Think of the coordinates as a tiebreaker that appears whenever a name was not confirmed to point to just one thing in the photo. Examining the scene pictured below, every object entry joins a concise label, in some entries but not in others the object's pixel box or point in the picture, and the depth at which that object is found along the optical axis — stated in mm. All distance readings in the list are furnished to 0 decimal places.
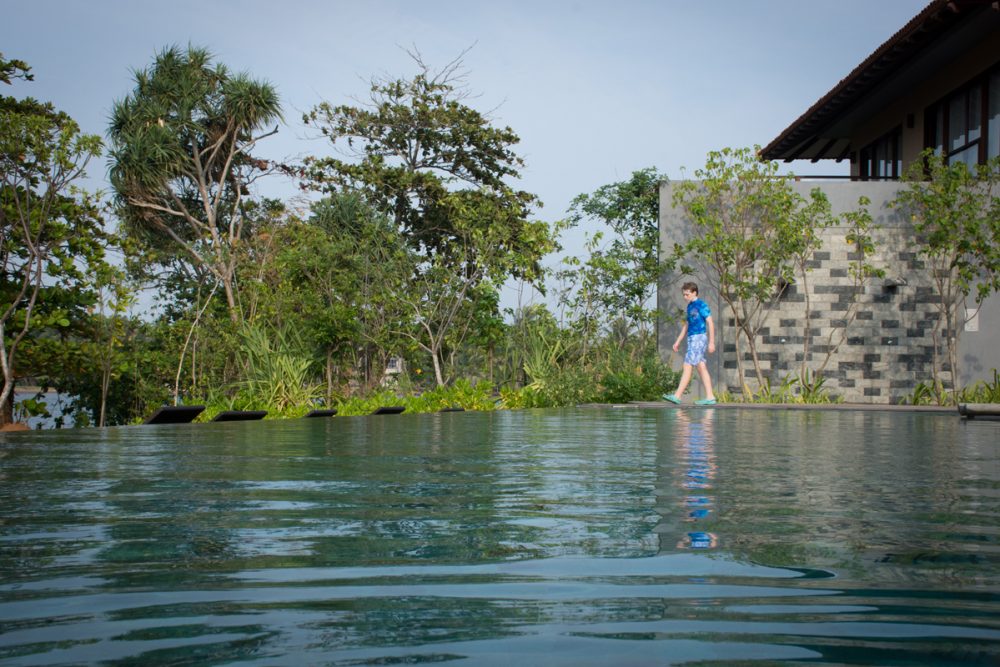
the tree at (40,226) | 11547
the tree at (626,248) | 17516
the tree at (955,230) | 14227
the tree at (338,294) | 14719
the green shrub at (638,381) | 14367
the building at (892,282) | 15266
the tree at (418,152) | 22609
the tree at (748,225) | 14984
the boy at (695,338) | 13188
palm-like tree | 21750
